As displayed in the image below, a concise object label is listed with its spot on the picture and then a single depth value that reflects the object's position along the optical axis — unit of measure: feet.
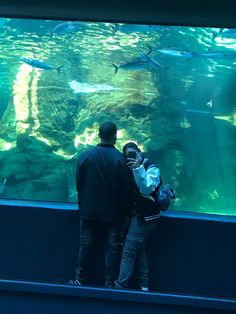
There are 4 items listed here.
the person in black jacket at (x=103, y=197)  12.57
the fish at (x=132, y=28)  24.08
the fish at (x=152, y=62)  25.63
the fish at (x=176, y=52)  26.48
